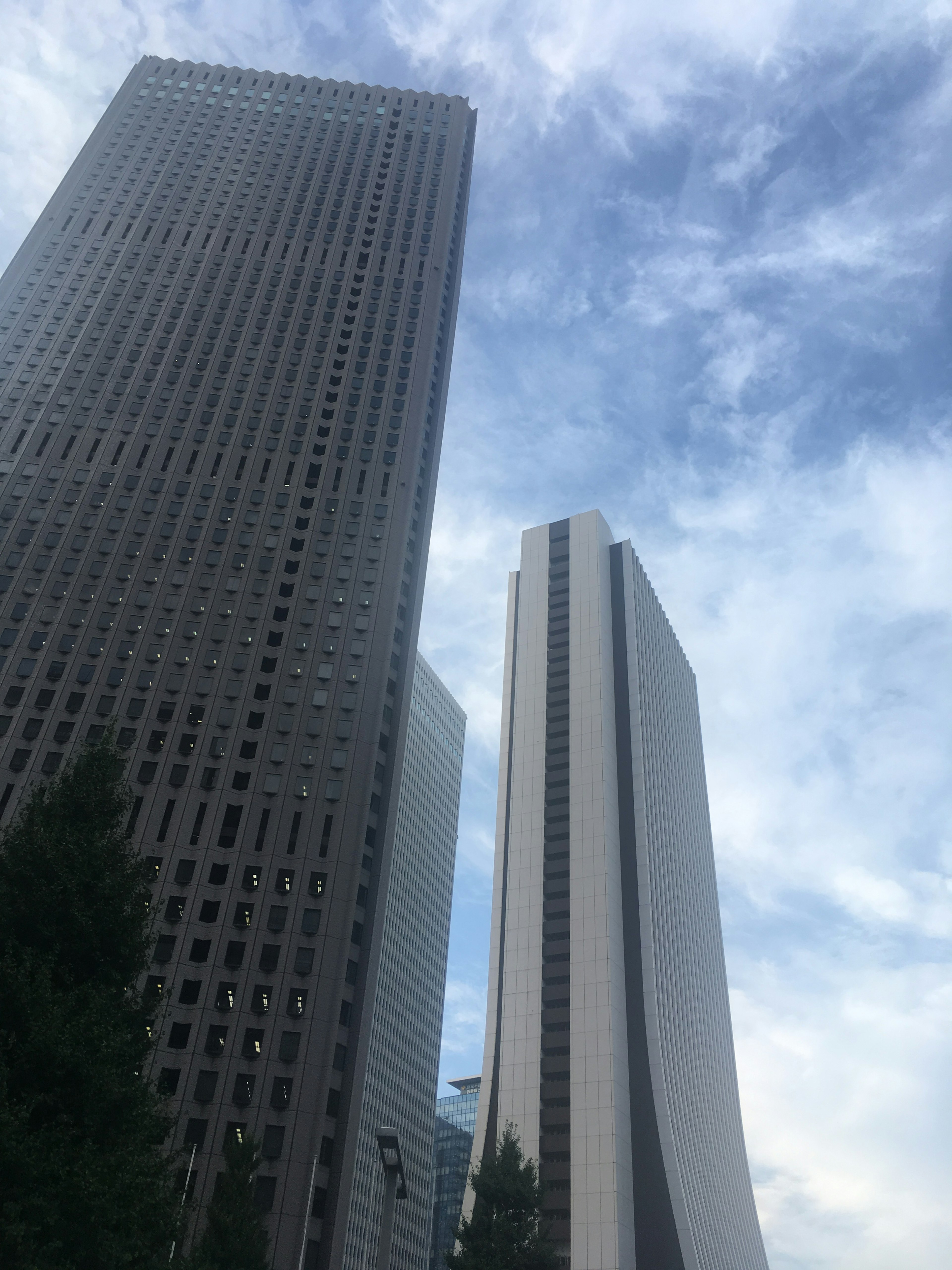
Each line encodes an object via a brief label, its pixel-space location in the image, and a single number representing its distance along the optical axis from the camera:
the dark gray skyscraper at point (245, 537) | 55.53
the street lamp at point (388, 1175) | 27.36
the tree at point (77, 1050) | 19.72
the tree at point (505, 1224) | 49.88
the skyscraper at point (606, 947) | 95.50
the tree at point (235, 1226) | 38.62
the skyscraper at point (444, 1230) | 188.62
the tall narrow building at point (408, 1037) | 159.50
